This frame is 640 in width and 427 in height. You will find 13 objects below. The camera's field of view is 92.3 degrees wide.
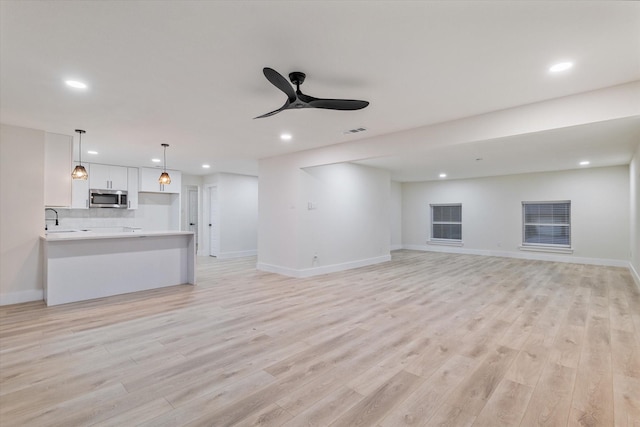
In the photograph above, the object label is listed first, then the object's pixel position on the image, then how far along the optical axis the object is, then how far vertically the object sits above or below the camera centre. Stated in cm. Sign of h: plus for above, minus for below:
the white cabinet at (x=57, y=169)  469 +72
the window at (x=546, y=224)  809 -18
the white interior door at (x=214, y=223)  878 -20
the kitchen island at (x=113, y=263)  428 -74
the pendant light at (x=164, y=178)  550 +67
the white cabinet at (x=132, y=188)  793 +71
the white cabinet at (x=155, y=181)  807 +93
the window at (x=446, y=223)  992 -20
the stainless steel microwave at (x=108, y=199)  732 +41
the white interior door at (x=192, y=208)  983 +25
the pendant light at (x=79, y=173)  463 +66
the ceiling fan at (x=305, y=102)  263 +101
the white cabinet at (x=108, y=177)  735 +95
